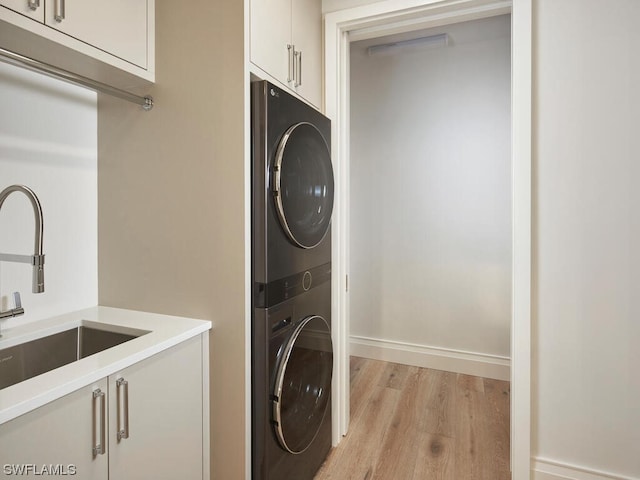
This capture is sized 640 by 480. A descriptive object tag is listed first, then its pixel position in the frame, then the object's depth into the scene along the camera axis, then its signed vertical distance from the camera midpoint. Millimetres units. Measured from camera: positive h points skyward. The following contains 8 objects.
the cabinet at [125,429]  839 -505
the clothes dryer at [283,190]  1331 +187
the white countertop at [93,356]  834 -331
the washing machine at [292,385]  1369 -599
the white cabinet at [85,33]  1029 +630
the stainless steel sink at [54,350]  1194 -394
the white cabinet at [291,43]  1396 +830
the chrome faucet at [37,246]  1064 -23
